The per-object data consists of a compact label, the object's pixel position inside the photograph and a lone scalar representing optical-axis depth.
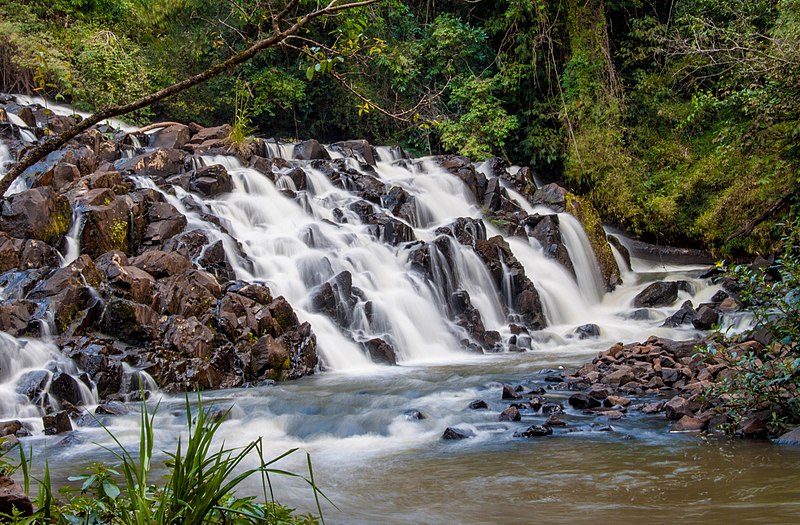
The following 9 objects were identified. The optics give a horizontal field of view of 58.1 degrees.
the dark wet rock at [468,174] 18.42
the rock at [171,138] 17.39
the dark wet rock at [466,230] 15.32
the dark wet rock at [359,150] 19.38
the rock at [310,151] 18.45
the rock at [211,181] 14.89
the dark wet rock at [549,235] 16.59
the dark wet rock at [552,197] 18.69
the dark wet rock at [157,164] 15.30
